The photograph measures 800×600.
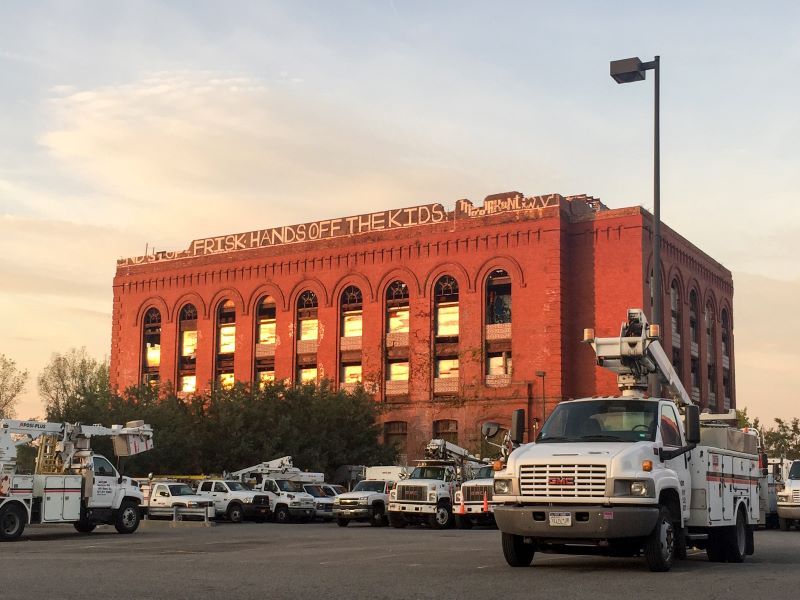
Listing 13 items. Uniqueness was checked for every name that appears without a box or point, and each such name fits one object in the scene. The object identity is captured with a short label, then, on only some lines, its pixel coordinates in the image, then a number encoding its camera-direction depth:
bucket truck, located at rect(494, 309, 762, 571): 13.25
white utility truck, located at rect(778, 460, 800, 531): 31.44
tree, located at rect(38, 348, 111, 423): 83.09
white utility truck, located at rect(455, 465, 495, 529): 31.86
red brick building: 55.88
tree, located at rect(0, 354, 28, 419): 78.50
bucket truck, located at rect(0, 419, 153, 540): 25.50
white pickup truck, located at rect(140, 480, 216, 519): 36.47
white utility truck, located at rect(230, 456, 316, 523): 40.19
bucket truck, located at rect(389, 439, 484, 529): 32.84
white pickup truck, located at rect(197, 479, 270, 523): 39.81
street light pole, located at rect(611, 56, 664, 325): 21.06
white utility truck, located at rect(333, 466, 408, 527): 35.31
